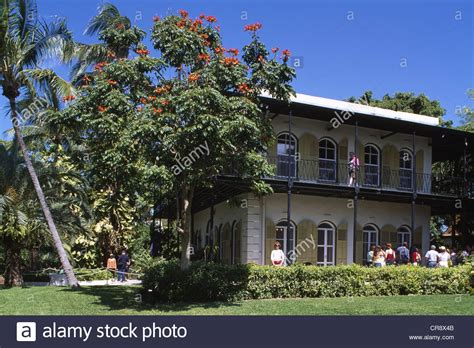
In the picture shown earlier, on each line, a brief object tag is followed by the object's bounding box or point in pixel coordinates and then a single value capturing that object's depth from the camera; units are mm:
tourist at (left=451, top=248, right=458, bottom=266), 21031
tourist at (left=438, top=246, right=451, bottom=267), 18953
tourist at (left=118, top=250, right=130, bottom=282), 22481
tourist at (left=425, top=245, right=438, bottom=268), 19391
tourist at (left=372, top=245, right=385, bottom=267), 18228
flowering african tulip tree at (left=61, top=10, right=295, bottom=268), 11797
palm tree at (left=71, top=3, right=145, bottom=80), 23078
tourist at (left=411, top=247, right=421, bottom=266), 20903
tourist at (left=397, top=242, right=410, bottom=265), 20375
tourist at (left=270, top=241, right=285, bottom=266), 17391
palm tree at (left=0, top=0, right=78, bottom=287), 17266
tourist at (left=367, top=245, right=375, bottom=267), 19669
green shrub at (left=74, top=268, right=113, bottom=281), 22859
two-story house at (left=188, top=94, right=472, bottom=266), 20219
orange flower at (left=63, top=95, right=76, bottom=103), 14102
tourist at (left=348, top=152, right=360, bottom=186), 21188
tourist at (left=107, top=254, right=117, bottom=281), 23438
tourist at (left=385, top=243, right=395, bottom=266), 19750
